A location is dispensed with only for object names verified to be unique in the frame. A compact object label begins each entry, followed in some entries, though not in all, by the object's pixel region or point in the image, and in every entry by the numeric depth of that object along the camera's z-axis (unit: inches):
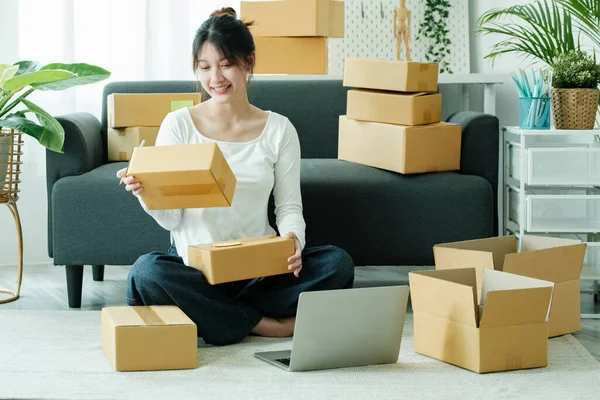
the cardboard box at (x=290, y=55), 229.9
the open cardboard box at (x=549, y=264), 158.9
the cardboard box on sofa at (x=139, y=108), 209.8
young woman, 155.6
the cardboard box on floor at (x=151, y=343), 139.5
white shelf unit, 186.4
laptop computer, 136.0
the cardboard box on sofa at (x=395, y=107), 191.8
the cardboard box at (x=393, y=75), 192.4
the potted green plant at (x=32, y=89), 190.2
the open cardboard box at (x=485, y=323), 138.6
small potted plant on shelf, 187.7
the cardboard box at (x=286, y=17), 226.4
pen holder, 192.3
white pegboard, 278.3
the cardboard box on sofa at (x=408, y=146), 190.2
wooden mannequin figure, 266.6
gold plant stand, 201.5
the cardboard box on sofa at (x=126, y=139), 209.3
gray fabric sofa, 188.1
